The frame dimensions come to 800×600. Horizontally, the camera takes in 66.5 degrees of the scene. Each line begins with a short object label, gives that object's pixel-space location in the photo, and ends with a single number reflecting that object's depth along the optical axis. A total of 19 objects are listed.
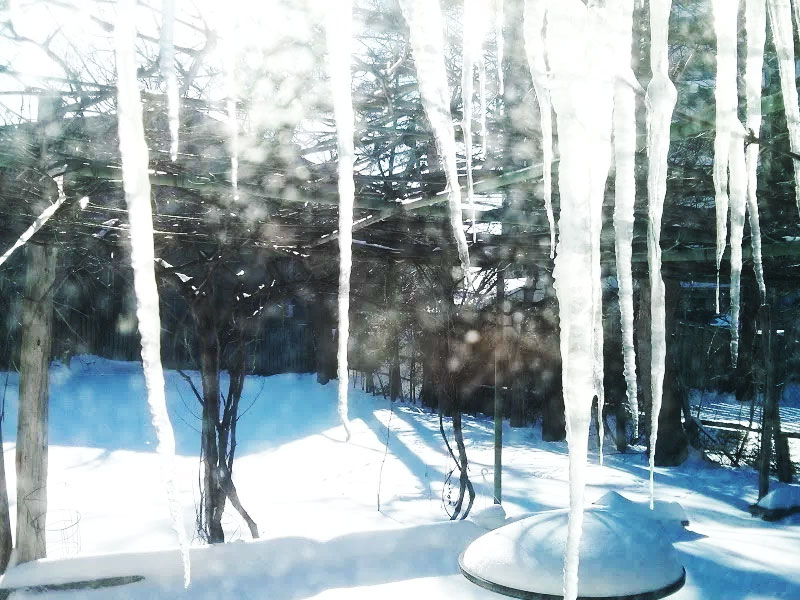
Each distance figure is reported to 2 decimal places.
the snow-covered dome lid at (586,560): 2.60
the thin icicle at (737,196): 0.96
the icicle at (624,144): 0.77
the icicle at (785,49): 0.95
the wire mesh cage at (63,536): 5.81
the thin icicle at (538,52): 0.80
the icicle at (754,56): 0.87
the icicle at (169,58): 0.77
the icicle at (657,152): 0.80
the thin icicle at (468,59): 0.80
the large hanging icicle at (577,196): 0.69
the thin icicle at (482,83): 0.90
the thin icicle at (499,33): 0.82
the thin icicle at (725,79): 0.80
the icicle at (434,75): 0.76
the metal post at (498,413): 6.17
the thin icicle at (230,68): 0.82
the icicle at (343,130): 0.72
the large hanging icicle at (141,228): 0.67
